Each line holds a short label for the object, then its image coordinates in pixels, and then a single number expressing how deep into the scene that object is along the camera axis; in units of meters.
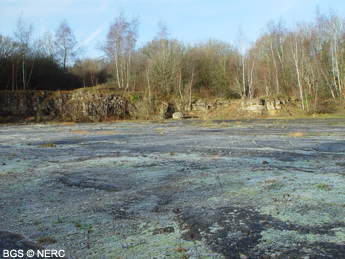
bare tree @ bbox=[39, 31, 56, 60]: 47.20
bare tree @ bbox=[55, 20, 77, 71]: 47.41
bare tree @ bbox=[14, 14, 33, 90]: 40.62
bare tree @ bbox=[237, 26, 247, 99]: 39.53
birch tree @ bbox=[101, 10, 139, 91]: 42.69
